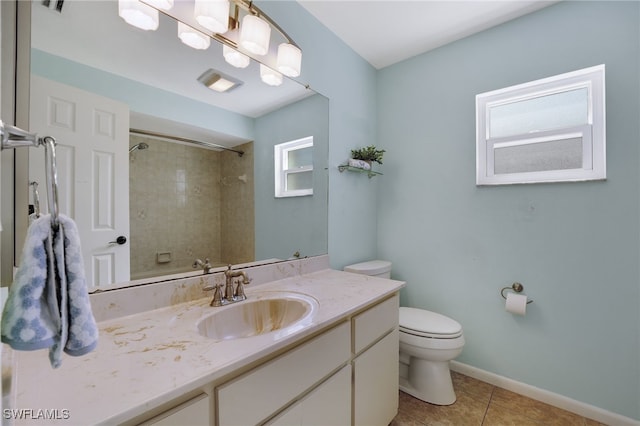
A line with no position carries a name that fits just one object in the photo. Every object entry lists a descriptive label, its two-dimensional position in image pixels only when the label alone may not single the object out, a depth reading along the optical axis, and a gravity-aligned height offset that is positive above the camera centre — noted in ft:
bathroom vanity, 1.77 -1.26
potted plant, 6.43 +1.42
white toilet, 4.99 -2.75
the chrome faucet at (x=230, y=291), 3.52 -1.10
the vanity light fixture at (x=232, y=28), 3.38 +2.76
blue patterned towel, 1.15 -0.40
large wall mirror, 2.82 +0.92
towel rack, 1.29 +0.37
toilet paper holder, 5.40 -1.59
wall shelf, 6.22 +1.08
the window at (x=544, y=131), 4.82 +1.68
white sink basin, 3.26 -1.40
